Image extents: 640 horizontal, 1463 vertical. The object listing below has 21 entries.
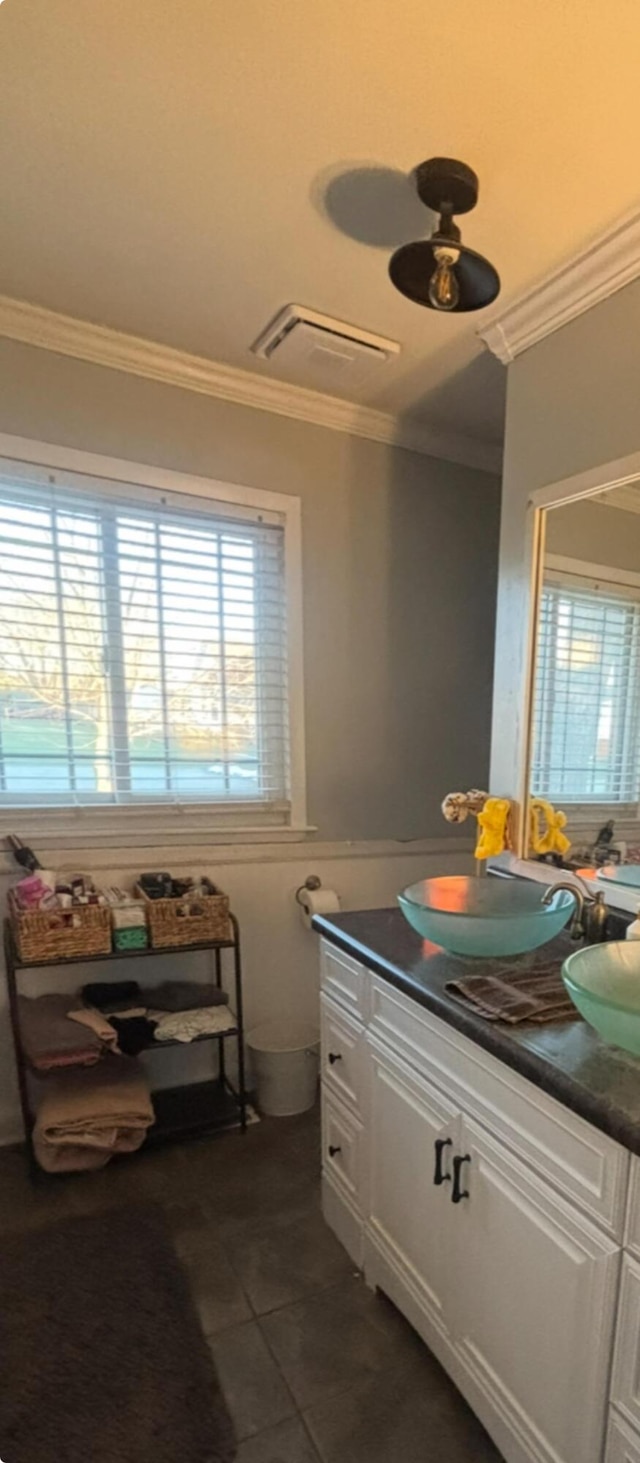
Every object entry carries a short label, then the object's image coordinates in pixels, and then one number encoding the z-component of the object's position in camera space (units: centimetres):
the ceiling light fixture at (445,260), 123
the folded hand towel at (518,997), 111
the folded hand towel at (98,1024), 181
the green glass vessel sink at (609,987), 93
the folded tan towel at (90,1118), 180
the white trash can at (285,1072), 219
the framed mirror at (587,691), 160
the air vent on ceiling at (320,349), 176
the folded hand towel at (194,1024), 194
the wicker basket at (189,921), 194
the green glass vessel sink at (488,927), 132
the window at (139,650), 193
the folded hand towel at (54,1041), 172
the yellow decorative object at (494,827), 180
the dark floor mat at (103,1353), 121
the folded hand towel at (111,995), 202
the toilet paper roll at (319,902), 224
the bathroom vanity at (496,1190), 88
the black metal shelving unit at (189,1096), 184
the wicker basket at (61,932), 178
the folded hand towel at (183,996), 203
